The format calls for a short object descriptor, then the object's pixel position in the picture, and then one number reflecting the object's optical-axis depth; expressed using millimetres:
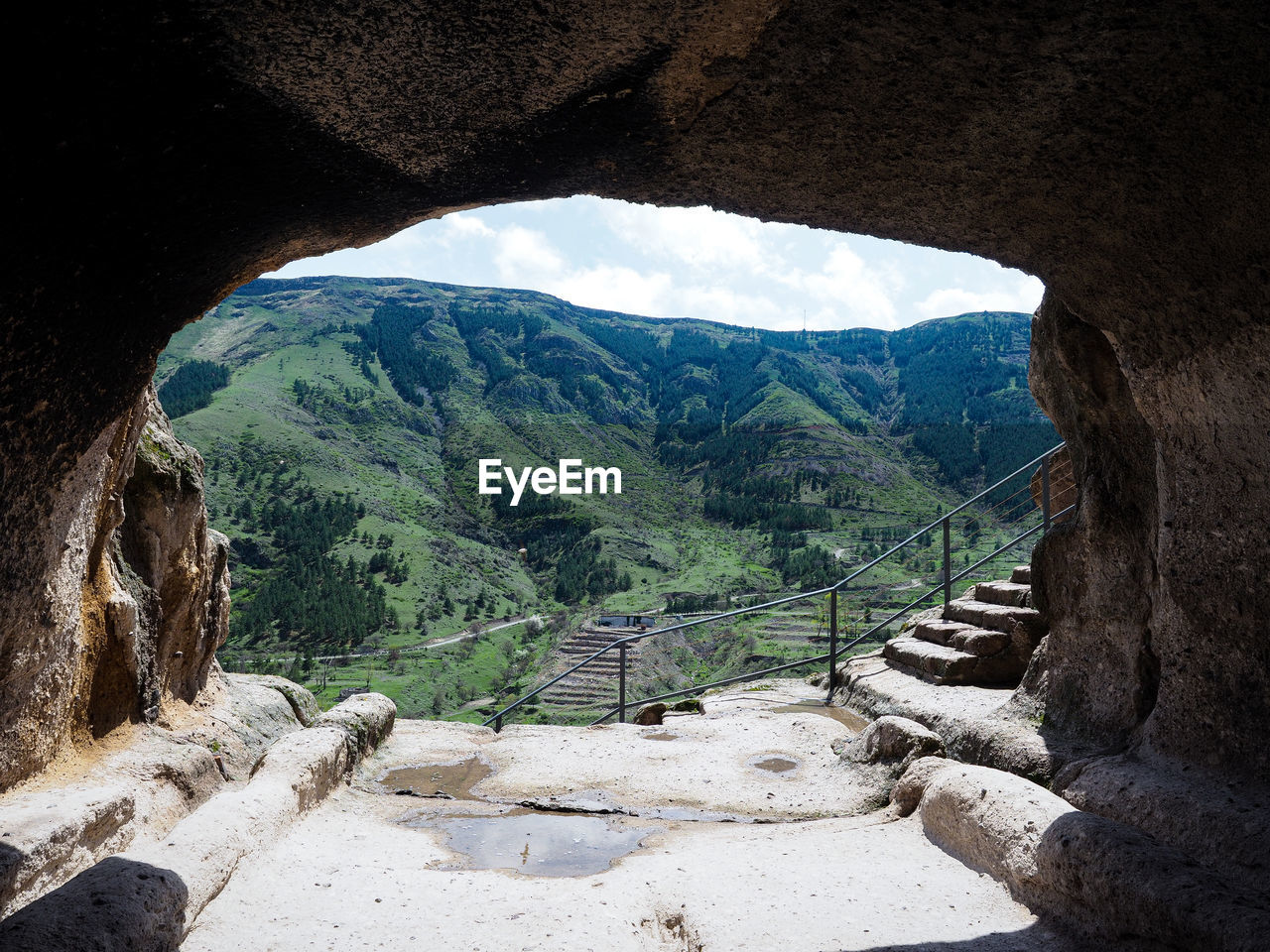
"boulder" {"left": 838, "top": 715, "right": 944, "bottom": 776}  5251
